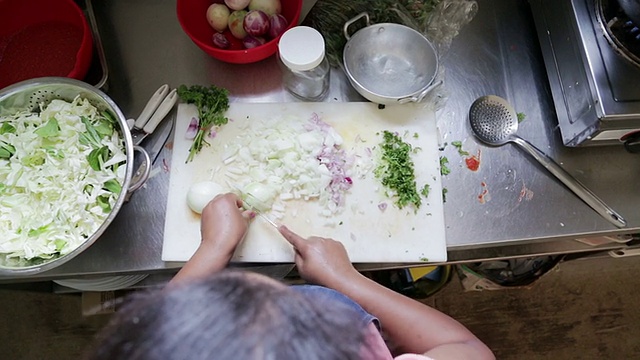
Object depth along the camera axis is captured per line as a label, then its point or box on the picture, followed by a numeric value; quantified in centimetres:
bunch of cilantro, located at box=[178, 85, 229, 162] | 107
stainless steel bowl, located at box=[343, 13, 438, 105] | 109
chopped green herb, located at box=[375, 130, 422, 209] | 104
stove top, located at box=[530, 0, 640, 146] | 95
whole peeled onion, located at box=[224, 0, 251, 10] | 108
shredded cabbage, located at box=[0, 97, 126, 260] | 94
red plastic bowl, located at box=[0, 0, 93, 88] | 106
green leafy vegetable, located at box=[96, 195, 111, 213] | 96
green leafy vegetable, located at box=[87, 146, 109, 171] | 96
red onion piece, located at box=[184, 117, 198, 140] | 108
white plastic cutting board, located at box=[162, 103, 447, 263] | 102
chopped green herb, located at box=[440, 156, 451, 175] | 109
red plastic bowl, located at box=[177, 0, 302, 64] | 105
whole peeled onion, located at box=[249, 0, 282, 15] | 108
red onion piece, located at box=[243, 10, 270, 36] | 104
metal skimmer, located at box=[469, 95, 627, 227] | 108
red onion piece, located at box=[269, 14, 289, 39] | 107
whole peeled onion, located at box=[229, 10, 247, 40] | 109
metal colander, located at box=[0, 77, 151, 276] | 88
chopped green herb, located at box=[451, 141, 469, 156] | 112
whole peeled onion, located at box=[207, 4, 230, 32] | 110
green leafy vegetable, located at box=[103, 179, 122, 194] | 95
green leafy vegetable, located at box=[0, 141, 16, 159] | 97
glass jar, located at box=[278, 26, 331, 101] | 99
